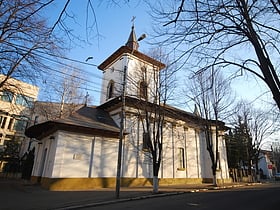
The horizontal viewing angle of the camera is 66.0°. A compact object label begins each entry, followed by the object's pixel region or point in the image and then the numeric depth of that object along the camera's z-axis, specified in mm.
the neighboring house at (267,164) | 63141
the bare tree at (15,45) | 9842
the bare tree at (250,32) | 5402
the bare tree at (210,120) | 21128
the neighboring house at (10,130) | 37819
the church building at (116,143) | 16672
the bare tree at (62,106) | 27562
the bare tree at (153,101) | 15180
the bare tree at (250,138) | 32375
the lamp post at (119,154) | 11789
